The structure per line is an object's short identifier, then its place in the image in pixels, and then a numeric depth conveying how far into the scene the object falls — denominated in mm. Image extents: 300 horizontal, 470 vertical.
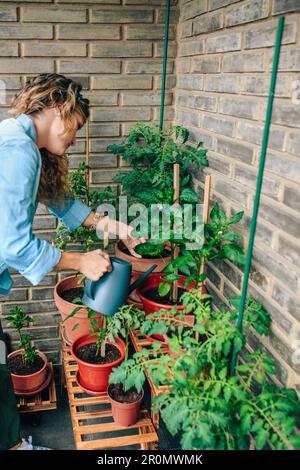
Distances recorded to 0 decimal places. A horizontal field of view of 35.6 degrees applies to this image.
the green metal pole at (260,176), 1140
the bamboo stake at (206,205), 1506
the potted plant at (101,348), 1742
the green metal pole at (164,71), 2071
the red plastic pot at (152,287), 1691
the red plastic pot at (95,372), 1747
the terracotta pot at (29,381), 2283
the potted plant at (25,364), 2279
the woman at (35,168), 1394
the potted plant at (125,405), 1656
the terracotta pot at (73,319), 1953
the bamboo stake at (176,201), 1714
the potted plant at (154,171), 1824
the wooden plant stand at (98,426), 1578
